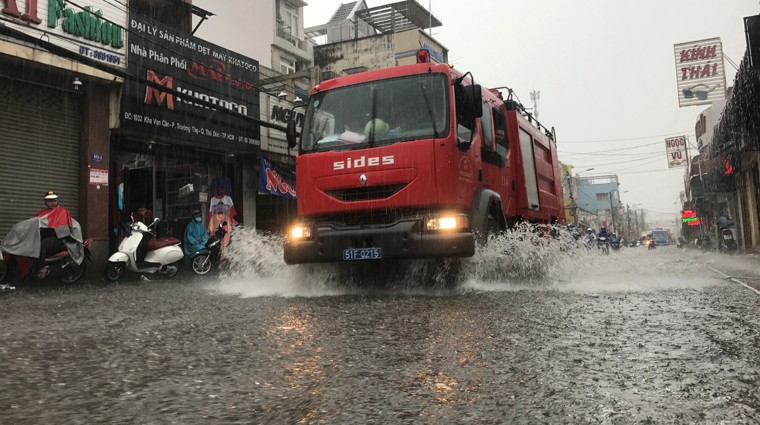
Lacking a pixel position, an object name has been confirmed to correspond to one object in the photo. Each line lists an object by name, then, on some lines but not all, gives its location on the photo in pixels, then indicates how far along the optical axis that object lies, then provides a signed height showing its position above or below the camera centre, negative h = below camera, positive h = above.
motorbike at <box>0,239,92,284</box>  8.25 -0.17
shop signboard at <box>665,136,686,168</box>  40.34 +6.40
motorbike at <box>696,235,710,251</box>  31.23 -0.71
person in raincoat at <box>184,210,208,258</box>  12.42 +0.34
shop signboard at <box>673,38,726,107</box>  29.52 +9.21
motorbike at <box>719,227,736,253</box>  22.52 -0.41
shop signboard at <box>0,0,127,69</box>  9.20 +4.40
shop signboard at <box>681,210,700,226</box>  48.58 +1.35
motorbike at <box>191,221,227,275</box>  11.58 -0.11
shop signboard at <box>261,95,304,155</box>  15.03 +3.70
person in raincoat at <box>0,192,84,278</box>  8.15 +0.31
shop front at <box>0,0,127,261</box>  9.43 +2.97
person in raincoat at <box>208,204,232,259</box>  14.10 +0.90
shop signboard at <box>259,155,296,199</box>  14.35 +1.93
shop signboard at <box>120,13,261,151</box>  11.27 +3.94
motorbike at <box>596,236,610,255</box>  21.63 -0.29
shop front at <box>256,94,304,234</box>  14.61 +2.05
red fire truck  5.62 +0.85
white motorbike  9.56 -0.08
